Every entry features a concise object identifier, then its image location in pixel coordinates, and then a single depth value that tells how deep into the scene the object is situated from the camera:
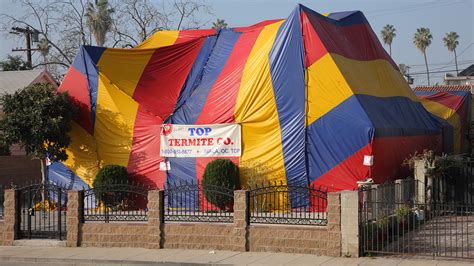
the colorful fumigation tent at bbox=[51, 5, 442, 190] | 18.59
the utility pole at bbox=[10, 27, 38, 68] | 43.06
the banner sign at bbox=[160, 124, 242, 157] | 19.69
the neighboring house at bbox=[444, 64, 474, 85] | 51.67
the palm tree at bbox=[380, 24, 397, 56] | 91.74
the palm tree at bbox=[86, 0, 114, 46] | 41.41
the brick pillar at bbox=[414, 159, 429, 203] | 17.92
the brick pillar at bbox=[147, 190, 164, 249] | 14.26
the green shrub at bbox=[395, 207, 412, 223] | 14.33
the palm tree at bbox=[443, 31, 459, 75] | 88.19
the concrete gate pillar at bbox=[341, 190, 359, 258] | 12.44
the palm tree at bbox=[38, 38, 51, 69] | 44.94
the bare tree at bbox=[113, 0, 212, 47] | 37.97
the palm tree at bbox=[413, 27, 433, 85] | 83.19
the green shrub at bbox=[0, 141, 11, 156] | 28.62
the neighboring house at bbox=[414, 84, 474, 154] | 33.71
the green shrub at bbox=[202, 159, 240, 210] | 18.86
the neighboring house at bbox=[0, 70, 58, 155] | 32.34
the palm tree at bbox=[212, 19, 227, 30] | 70.06
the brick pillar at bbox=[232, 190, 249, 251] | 13.56
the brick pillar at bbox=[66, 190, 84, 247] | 15.02
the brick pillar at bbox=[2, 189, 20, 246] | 15.75
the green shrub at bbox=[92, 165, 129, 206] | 19.97
